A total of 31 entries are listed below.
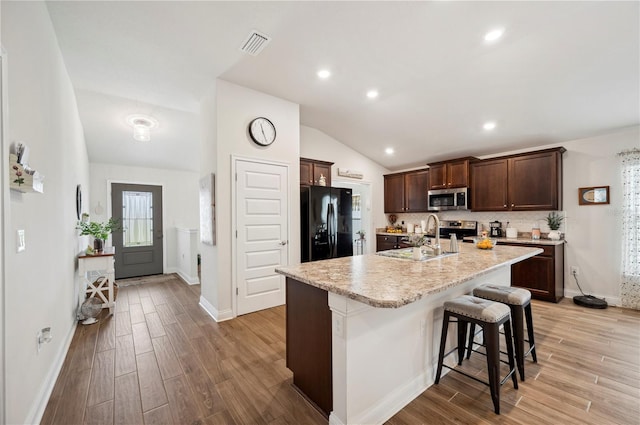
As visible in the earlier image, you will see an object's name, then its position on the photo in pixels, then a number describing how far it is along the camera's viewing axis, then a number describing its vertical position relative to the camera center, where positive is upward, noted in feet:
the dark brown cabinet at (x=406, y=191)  18.65 +1.40
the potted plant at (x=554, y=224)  13.65 -0.76
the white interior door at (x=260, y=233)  11.39 -0.94
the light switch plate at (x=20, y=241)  4.94 -0.52
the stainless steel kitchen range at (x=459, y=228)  16.85 -1.15
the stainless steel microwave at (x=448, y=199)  16.06 +0.70
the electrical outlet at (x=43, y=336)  5.90 -2.78
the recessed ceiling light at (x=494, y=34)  8.12 +5.42
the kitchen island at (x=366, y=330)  4.96 -2.58
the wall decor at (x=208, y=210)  11.13 +0.10
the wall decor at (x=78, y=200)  12.14 +0.60
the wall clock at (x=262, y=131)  11.66 +3.59
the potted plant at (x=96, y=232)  12.14 -0.86
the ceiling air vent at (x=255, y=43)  8.30 +5.46
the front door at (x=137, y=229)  18.39 -1.19
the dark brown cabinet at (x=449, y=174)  16.06 +2.28
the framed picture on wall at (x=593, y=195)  12.60 +0.65
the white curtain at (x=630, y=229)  11.82 -0.91
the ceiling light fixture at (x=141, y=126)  12.64 +4.11
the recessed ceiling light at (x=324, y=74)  10.41 +5.44
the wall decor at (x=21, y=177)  4.62 +0.68
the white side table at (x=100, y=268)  11.52 -2.62
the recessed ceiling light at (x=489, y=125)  13.31 +4.27
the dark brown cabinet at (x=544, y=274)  12.77 -3.19
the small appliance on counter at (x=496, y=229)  15.64 -1.14
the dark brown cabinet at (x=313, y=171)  14.79 +2.31
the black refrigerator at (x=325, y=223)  13.61 -0.60
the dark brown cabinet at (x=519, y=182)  13.37 +1.47
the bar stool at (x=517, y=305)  6.77 -2.52
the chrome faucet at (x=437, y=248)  8.70 -1.24
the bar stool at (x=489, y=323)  5.73 -2.54
